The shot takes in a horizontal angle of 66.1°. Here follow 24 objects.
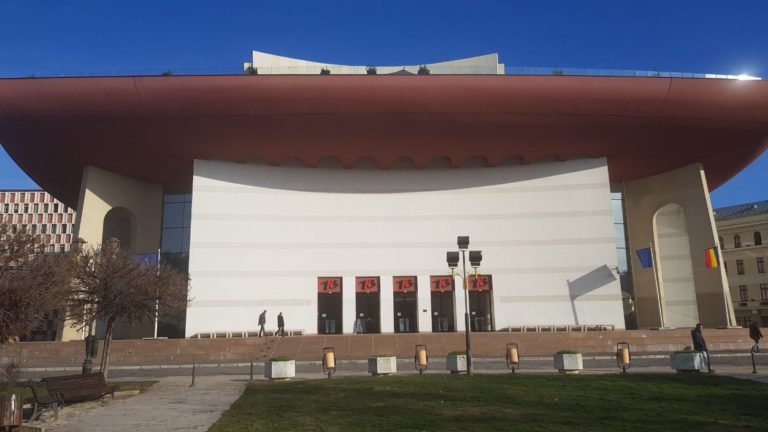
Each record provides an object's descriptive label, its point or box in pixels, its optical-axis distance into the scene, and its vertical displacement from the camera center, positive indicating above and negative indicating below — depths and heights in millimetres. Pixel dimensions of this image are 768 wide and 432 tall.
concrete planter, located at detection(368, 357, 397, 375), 18703 -964
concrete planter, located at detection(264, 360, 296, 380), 18719 -1019
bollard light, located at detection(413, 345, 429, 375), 19078 -739
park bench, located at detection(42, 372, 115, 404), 12969 -1061
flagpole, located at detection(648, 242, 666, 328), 40406 +2478
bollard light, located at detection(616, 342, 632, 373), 18484 -802
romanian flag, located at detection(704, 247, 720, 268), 37375 +4419
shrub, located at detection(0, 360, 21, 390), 13278 -804
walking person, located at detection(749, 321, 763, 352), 23969 -215
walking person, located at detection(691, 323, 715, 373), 18859 -358
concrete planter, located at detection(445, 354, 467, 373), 18734 -921
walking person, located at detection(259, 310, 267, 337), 33972 +878
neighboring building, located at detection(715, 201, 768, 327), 58062 +6491
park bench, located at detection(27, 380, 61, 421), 12000 -1310
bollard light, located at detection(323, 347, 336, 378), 19453 -787
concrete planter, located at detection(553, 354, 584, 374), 18453 -978
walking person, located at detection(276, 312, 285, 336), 33772 +722
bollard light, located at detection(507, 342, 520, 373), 19125 -756
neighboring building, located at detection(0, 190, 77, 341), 97500 +21197
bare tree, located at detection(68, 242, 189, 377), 18203 +1516
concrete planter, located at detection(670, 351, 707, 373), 17438 -938
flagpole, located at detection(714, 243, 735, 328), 37344 +1875
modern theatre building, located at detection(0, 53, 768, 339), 33188 +10578
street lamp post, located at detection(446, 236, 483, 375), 17988 +2366
